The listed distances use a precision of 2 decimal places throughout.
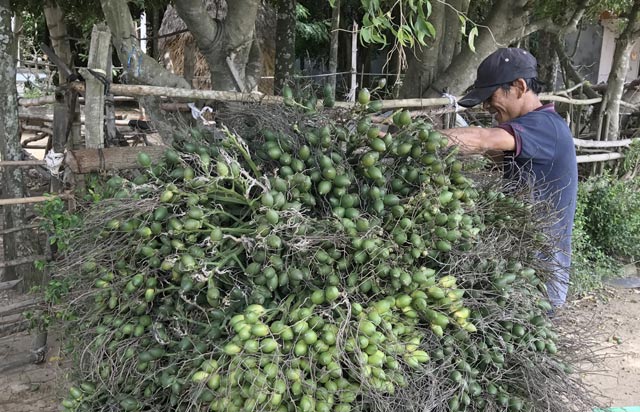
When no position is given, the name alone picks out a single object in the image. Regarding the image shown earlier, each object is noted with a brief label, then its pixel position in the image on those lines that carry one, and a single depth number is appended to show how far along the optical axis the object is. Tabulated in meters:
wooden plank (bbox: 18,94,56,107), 3.98
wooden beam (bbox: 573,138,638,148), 5.82
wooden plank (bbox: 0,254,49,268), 3.26
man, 2.03
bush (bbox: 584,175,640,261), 5.36
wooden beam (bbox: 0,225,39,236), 3.40
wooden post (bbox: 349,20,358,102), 2.27
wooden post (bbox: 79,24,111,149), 2.66
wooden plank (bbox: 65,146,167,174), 2.41
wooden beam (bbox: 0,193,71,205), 3.13
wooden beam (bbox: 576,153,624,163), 5.70
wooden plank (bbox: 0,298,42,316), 3.27
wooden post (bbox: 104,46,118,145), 3.22
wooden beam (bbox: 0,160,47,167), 3.34
